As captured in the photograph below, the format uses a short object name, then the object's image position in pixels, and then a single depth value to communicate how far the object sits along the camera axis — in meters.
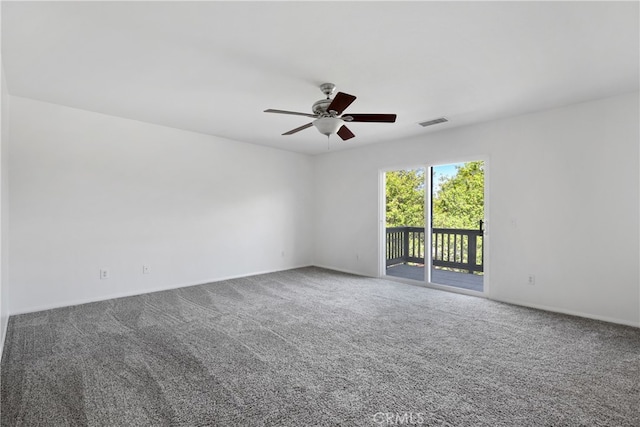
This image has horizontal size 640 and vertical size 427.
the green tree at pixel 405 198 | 5.10
